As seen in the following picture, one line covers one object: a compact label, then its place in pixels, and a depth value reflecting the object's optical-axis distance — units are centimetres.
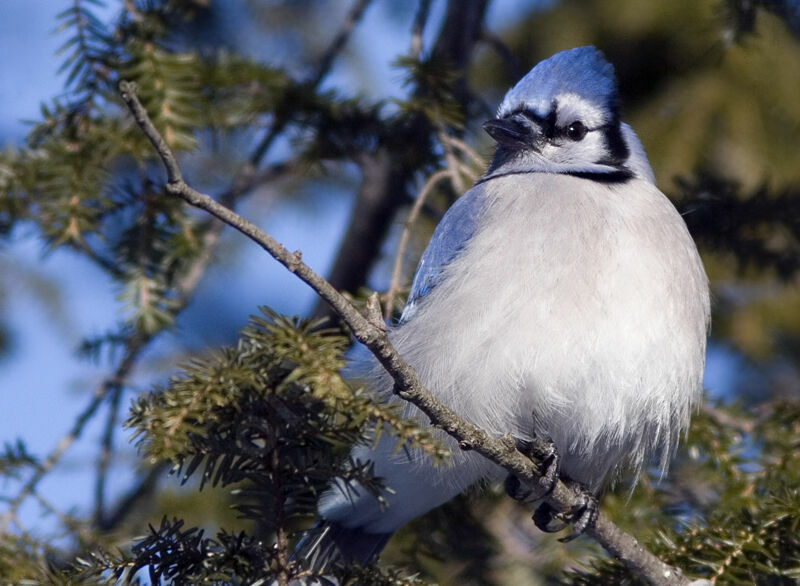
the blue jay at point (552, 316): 562
